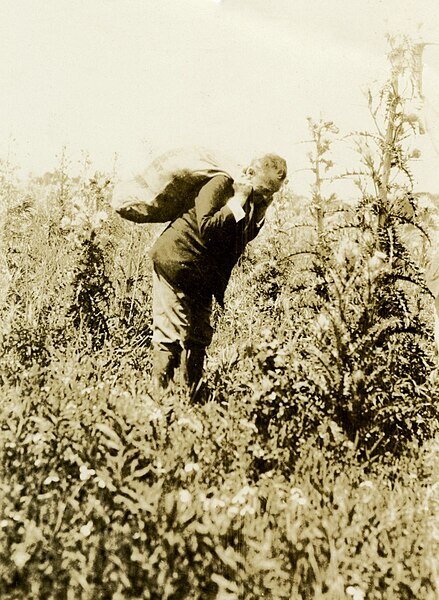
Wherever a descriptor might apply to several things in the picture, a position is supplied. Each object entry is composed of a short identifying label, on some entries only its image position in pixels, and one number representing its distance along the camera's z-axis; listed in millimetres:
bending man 2973
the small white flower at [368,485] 2203
